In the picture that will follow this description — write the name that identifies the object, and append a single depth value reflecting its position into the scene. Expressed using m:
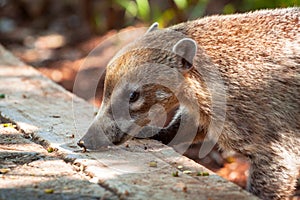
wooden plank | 8.58
